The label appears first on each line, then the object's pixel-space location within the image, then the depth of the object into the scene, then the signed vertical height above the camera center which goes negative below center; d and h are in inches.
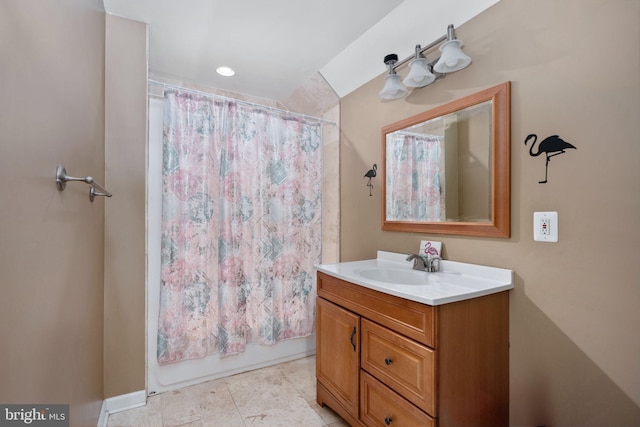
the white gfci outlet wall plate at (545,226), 46.7 -1.9
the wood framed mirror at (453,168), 53.8 +9.7
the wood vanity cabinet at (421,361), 44.1 -23.9
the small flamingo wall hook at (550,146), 45.8 +10.4
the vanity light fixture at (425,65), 56.1 +29.7
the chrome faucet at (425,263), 63.3 -10.4
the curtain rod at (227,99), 73.8 +30.8
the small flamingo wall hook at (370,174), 84.4 +11.3
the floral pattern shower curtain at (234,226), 76.3 -3.6
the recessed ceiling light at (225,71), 93.7 +44.6
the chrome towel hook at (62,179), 38.0 +4.4
